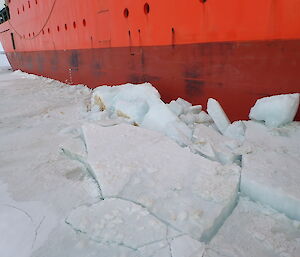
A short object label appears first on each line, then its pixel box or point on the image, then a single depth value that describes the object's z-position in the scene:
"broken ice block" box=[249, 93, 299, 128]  6.07
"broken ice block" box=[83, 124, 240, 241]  4.32
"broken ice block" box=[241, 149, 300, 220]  4.37
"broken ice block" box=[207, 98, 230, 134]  7.03
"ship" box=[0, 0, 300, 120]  6.34
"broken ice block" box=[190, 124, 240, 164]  5.80
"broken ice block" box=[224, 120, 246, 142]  6.56
